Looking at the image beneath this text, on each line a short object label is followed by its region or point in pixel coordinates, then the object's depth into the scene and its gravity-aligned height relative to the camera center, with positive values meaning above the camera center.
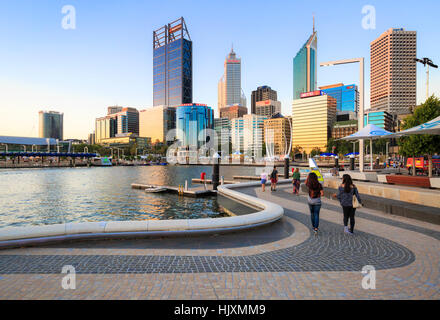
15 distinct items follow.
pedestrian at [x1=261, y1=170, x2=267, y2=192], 19.67 -1.73
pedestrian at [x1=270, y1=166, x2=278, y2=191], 20.06 -1.76
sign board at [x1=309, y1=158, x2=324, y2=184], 13.20 -0.61
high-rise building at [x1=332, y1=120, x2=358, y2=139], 177.59 +19.93
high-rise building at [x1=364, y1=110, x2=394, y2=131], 173.52 +26.36
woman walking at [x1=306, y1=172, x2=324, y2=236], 8.49 -1.41
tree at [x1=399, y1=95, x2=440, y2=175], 25.78 +1.97
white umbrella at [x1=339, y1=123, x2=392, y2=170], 18.44 +1.69
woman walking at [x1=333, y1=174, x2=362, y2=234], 8.24 -1.41
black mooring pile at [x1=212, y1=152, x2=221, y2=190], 27.86 -1.70
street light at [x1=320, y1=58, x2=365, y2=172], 19.02 +6.17
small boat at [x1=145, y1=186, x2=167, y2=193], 32.88 -4.45
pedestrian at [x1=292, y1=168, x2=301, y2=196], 18.73 -1.94
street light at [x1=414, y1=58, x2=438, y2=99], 35.09 +13.13
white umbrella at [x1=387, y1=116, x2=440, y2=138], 12.49 +1.41
